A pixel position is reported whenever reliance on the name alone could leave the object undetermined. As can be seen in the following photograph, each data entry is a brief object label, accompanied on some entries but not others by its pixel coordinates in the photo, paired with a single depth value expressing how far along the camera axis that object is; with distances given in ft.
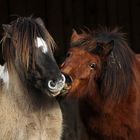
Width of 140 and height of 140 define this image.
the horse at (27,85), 26.41
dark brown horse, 28.02
